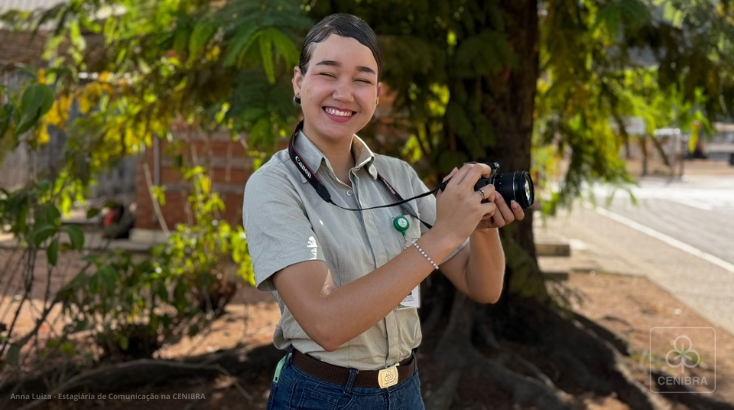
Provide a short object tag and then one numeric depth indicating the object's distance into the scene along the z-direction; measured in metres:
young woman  1.94
